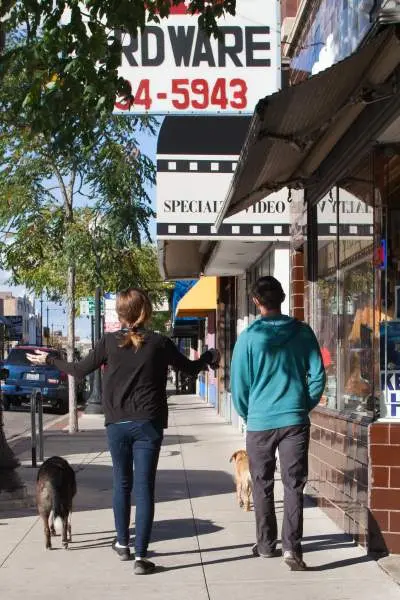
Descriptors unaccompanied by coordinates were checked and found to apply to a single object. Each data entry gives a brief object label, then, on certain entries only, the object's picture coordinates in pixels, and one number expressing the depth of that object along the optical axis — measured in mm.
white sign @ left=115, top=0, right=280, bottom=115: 9188
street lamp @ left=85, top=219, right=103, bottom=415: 25266
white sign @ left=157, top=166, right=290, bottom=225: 11758
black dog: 7031
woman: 6176
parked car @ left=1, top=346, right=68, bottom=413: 25766
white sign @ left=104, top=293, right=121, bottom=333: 21984
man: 6203
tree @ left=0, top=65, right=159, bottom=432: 17141
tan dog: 8648
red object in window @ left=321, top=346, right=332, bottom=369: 8789
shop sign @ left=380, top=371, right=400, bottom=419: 6602
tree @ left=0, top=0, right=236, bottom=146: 7176
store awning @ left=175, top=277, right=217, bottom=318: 22672
